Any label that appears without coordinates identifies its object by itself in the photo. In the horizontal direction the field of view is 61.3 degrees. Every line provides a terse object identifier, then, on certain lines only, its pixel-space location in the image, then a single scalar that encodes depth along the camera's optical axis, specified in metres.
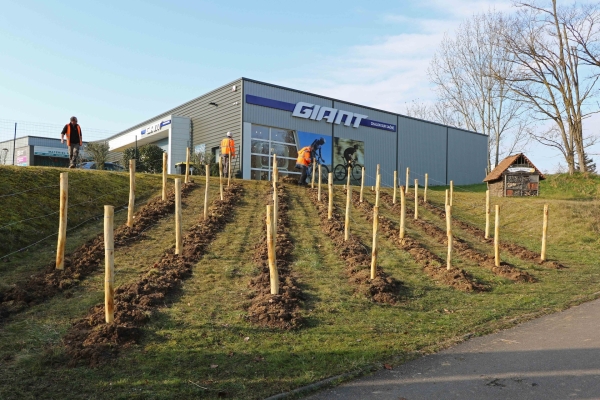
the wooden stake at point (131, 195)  11.40
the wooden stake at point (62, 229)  8.52
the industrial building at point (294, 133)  26.12
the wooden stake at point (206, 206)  12.76
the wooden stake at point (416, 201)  17.19
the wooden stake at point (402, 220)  12.89
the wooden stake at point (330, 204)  14.75
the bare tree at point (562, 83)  33.00
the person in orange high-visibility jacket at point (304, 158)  19.62
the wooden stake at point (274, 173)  11.64
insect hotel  24.59
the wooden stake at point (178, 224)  9.65
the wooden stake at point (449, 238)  10.55
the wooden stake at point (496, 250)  11.43
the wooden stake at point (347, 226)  12.16
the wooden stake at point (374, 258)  8.97
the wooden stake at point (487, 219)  13.35
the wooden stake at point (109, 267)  6.11
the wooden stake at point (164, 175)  13.99
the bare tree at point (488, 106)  44.81
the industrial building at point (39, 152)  41.78
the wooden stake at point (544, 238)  12.77
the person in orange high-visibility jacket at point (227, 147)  20.53
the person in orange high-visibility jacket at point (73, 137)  16.39
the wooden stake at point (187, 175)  17.19
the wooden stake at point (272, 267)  7.48
